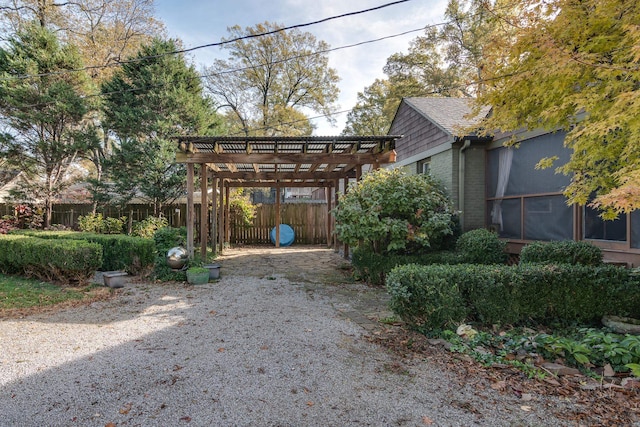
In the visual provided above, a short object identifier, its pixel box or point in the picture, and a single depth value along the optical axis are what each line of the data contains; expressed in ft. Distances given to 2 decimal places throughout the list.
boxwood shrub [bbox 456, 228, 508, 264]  20.98
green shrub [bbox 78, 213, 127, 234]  38.83
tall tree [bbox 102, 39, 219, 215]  38.45
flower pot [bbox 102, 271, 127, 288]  20.71
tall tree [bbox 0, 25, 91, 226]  35.35
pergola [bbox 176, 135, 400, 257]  23.97
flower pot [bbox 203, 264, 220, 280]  23.23
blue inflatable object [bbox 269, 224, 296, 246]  46.52
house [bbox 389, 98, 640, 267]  17.75
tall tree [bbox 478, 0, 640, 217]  10.06
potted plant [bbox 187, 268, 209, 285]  22.03
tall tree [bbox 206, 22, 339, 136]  70.13
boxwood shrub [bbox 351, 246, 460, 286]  21.49
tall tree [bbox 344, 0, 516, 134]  61.41
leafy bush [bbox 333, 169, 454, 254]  21.31
